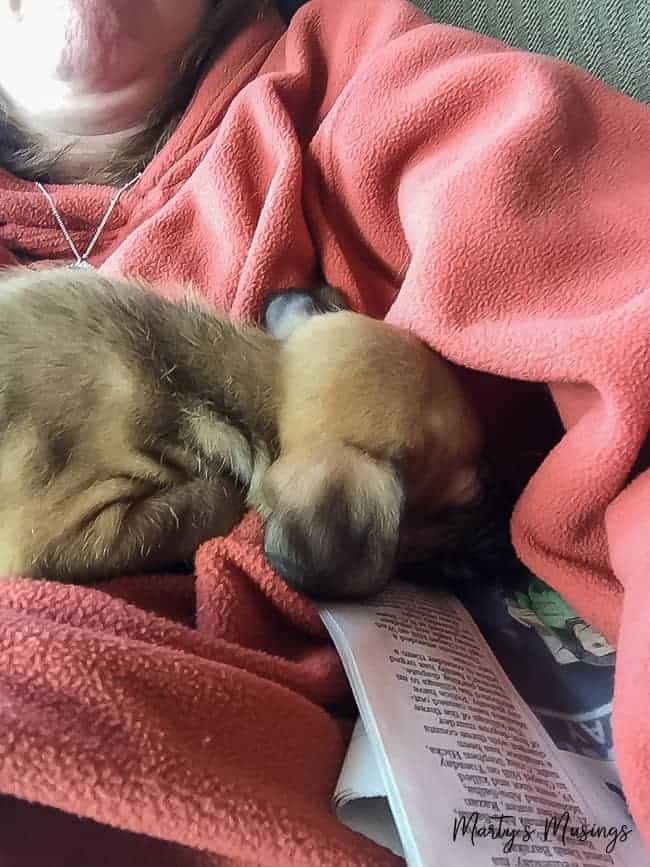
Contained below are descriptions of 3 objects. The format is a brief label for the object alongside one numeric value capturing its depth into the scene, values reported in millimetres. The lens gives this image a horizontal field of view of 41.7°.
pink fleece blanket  184
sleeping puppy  258
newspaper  190
